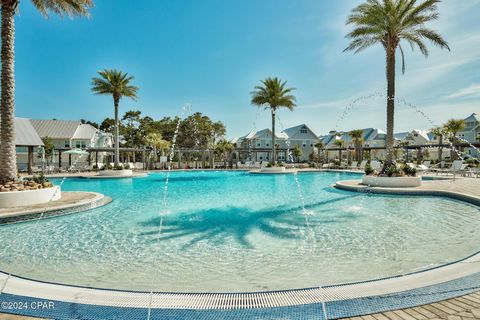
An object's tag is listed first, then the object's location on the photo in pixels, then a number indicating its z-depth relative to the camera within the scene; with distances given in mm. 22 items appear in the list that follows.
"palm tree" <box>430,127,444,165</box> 38038
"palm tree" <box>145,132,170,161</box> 48656
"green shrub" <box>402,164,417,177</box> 17814
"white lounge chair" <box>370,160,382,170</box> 28803
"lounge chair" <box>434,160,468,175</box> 21662
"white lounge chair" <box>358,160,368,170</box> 36719
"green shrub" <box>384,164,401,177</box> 17812
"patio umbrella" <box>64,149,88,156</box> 39628
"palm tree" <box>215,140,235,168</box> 49562
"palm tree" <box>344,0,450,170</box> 17812
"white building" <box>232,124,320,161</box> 68062
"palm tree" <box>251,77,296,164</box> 38750
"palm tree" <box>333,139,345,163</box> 54394
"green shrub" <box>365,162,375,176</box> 19453
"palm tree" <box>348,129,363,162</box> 50219
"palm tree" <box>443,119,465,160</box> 38906
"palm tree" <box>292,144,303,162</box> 60203
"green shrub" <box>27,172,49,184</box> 13008
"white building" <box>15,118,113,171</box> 48844
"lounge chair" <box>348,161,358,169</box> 38297
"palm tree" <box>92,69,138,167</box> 31781
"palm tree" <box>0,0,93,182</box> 12164
